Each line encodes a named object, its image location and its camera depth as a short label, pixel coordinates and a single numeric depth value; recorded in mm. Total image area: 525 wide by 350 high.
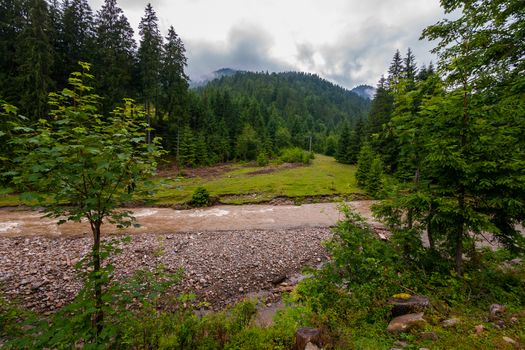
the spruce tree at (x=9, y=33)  24406
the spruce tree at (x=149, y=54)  31031
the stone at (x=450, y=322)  3822
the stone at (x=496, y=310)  4016
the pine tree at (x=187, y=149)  37375
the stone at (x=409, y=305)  4348
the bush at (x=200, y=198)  20250
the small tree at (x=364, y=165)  28922
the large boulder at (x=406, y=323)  3936
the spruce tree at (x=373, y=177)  24453
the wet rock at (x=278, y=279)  8772
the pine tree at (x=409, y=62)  31394
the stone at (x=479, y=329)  3578
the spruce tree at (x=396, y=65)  34719
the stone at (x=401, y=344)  3598
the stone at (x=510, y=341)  3306
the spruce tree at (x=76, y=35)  29344
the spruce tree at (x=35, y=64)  21297
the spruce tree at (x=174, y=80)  34781
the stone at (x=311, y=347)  3381
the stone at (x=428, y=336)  3580
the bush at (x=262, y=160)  45259
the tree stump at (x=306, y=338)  3480
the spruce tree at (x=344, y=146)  48838
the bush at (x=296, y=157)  48456
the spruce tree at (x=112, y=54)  28845
